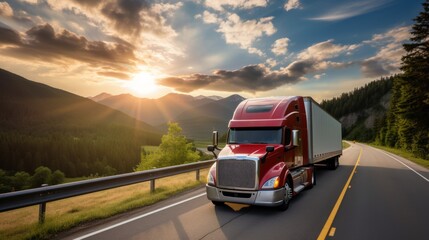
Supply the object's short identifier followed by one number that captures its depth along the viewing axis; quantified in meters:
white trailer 12.57
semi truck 8.32
